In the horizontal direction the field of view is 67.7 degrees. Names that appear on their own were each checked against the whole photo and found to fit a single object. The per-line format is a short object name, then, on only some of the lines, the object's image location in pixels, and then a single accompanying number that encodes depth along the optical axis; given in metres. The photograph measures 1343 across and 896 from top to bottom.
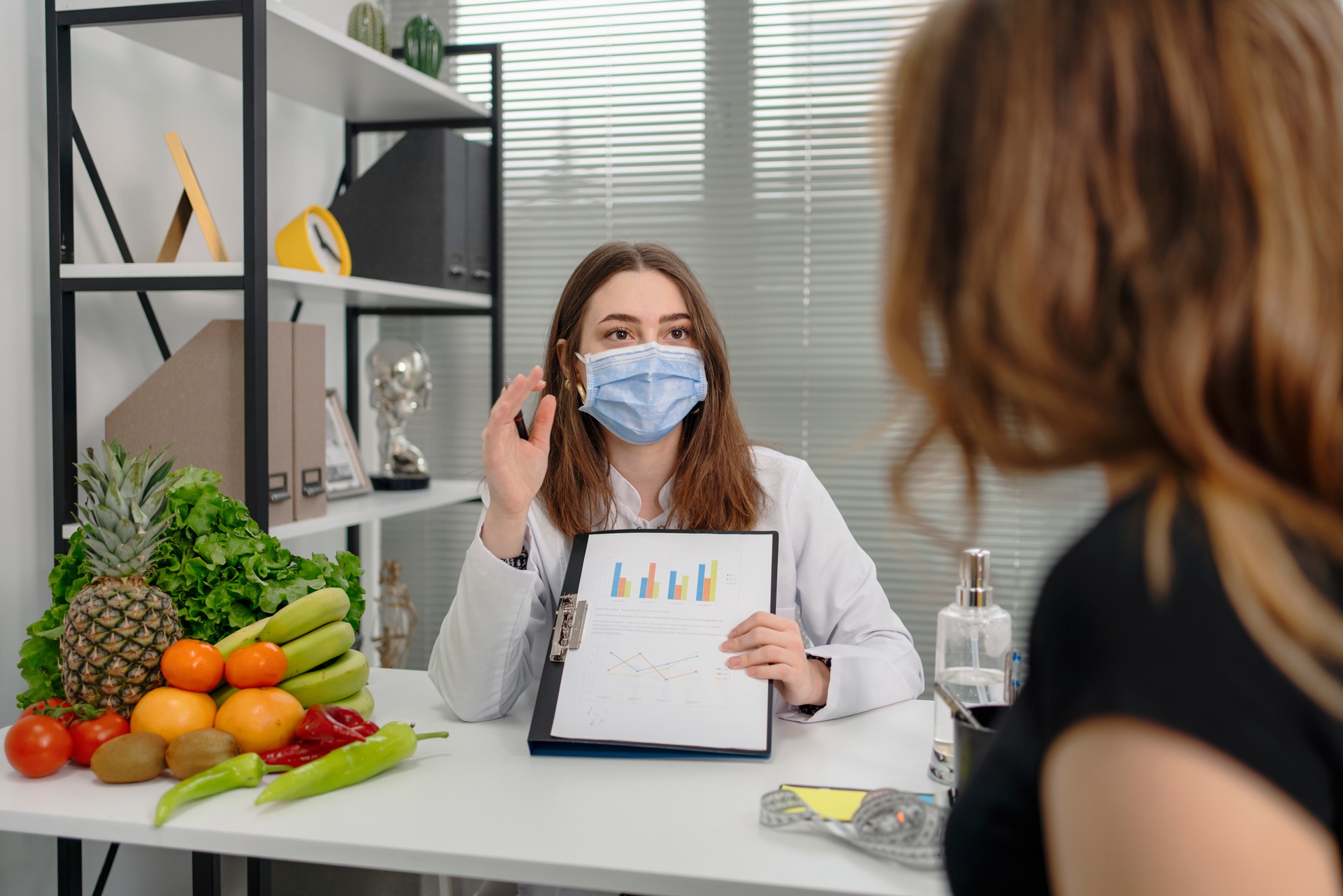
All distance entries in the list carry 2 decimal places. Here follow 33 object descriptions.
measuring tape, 0.99
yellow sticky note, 1.09
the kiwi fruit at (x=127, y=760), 1.16
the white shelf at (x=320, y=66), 1.97
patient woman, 0.43
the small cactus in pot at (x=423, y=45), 2.70
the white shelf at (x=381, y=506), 2.09
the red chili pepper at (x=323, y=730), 1.23
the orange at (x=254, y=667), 1.27
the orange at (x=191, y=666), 1.25
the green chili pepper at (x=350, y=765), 1.12
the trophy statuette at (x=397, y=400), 2.77
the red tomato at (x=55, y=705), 1.25
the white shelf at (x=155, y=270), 1.84
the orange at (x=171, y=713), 1.21
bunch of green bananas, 1.34
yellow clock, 2.24
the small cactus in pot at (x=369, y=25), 2.55
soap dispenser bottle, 1.23
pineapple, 1.25
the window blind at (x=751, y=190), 3.03
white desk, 0.99
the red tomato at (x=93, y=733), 1.21
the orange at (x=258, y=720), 1.22
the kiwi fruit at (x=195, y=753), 1.17
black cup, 1.01
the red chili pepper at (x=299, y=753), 1.21
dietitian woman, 1.47
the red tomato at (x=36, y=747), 1.18
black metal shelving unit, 1.81
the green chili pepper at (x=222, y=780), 1.10
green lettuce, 1.34
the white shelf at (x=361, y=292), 1.99
